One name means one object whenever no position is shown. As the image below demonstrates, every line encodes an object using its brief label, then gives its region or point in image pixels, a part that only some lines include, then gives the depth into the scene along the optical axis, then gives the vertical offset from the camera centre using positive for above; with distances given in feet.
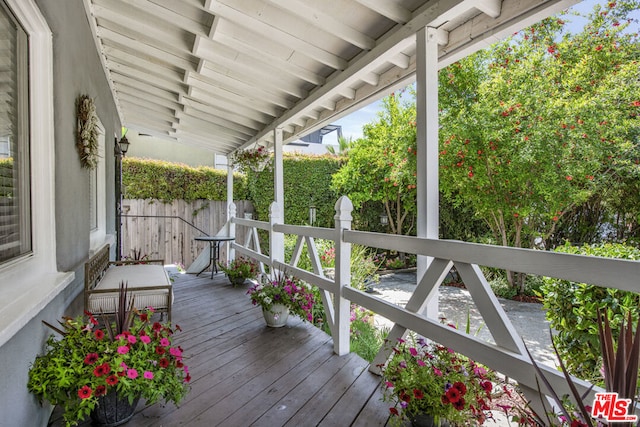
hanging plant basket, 20.06 +2.98
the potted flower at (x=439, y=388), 5.23 -2.77
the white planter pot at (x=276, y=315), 10.53 -3.16
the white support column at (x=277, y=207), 14.75 +0.13
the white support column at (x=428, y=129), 6.82 +1.56
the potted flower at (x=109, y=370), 5.07 -2.41
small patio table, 18.47 -2.03
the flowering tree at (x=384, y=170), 24.18 +3.05
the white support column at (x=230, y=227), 21.07 -1.01
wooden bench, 8.74 -2.08
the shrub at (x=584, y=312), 6.77 -2.12
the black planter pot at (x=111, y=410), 5.57 -3.22
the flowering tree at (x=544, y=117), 15.53 +4.24
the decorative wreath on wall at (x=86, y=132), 8.65 +1.99
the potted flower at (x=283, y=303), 10.51 -2.77
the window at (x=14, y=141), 4.93 +1.05
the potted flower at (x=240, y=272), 16.38 -2.87
